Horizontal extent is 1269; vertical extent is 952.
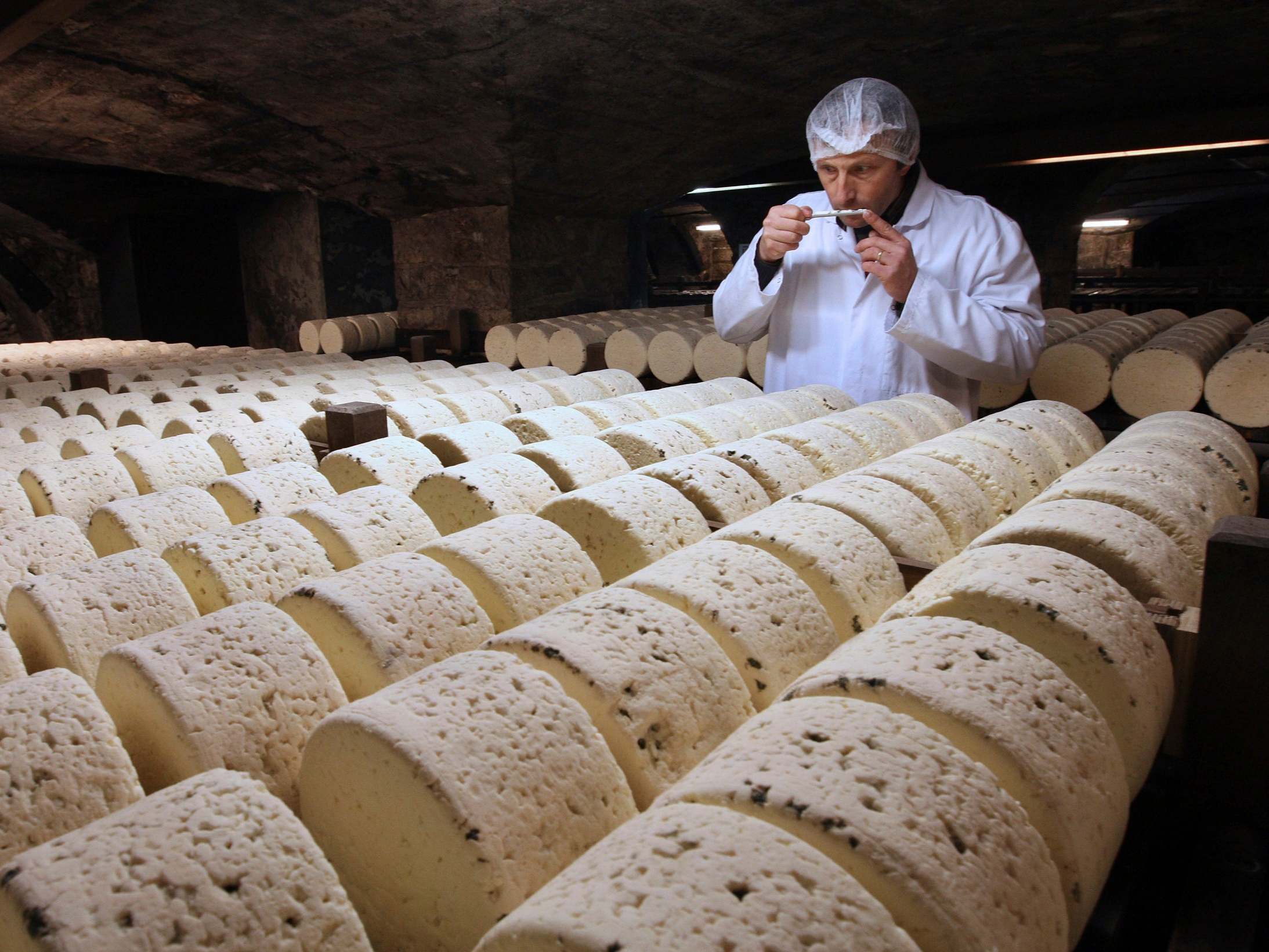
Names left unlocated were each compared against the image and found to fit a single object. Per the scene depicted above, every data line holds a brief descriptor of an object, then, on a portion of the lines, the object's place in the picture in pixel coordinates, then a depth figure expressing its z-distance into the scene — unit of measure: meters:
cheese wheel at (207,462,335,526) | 1.62
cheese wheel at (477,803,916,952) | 0.59
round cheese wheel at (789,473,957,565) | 1.41
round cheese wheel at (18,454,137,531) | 1.73
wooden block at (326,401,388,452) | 2.12
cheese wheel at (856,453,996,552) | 1.55
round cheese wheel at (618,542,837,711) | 1.08
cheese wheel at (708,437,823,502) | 1.73
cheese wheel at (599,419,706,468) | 1.92
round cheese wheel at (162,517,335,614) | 1.27
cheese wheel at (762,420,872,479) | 1.88
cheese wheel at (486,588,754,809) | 0.93
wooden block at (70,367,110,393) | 3.81
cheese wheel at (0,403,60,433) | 2.52
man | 2.69
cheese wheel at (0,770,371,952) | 0.63
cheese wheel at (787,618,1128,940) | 0.80
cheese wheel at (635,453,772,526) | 1.58
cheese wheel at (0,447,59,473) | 2.04
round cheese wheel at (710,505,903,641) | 1.24
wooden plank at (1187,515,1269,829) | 0.98
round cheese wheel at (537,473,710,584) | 1.40
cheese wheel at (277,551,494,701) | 1.06
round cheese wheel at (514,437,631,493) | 1.74
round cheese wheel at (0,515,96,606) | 1.37
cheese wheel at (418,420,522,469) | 1.98
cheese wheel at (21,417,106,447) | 2.35
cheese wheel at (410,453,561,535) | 1.59
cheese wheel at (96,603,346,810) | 0.92
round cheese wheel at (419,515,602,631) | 1.22
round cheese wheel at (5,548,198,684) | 1.12
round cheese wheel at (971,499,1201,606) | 1.18
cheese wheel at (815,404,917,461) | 2.01
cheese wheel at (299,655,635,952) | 0.76
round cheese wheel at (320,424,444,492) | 1.80
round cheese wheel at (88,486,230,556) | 1.48
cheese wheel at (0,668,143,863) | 0.81
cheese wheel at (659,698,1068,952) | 0.67
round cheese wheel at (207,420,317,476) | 2.05
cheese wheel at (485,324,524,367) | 5.40
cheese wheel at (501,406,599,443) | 2.11
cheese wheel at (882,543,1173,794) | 0.98
